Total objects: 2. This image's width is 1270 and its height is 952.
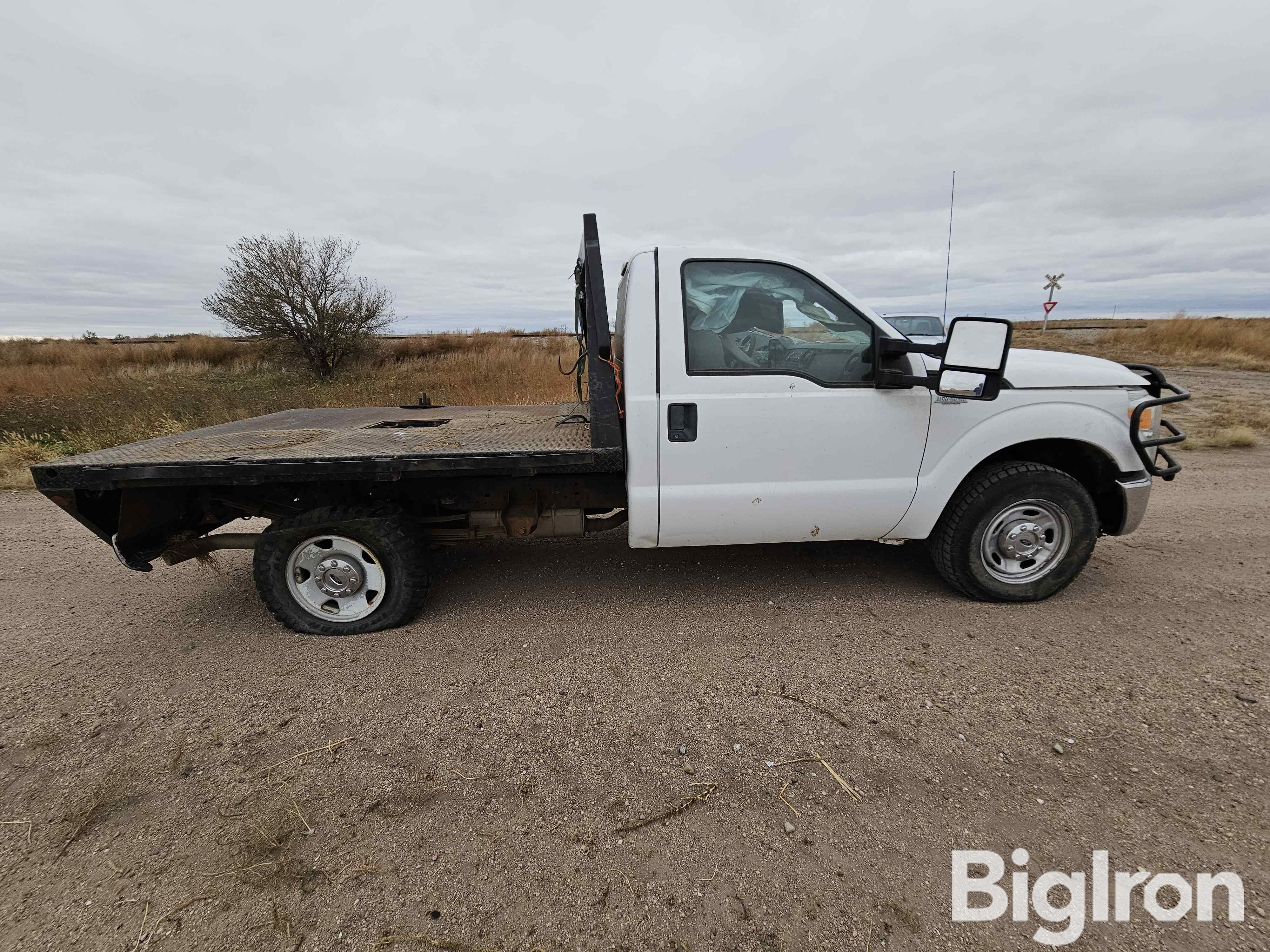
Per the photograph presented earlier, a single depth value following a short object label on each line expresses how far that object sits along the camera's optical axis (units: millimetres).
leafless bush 17734
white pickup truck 2998
